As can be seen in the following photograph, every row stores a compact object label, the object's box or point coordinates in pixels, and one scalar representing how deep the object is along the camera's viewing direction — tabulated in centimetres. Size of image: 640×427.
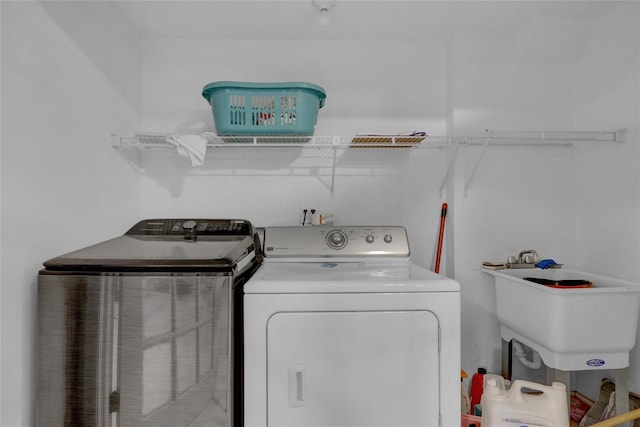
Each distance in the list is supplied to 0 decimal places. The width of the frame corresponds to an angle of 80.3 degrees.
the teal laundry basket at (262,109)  200
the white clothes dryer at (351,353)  146
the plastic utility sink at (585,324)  177
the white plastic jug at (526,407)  171
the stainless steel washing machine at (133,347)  140
